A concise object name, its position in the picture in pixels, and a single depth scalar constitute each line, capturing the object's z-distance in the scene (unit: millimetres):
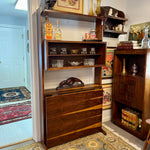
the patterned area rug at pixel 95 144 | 2045
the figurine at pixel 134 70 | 2380
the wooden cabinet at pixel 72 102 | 1941
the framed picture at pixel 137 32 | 2451
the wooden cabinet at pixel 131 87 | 2151
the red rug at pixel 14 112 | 2877
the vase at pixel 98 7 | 2205
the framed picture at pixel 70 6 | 1993
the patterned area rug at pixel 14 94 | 3950
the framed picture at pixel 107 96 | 2739
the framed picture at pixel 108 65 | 2631
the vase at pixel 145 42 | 2146
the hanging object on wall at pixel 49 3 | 1781
